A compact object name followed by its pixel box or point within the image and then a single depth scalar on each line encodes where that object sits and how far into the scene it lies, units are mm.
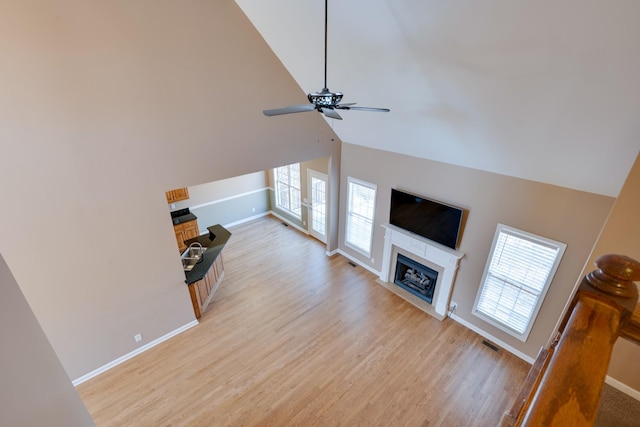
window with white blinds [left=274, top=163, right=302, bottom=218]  8578
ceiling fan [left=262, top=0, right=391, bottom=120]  2691
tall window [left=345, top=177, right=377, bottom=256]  6457
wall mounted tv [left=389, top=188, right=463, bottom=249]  4973
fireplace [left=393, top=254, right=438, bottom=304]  5734
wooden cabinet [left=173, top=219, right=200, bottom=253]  7191
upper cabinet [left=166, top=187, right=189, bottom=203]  6656
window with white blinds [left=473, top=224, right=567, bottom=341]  4184
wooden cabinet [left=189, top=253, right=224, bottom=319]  5309
